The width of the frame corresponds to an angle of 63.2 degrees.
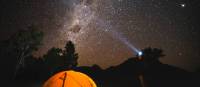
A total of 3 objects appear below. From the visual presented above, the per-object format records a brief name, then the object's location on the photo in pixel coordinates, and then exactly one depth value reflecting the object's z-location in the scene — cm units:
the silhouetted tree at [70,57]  2851
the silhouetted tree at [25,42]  2515
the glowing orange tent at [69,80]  748
